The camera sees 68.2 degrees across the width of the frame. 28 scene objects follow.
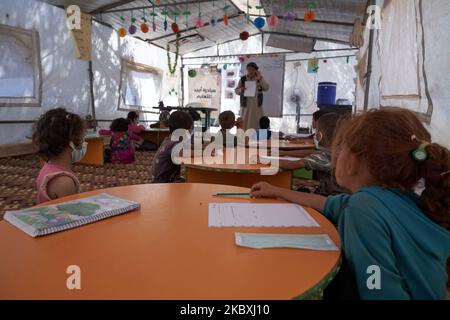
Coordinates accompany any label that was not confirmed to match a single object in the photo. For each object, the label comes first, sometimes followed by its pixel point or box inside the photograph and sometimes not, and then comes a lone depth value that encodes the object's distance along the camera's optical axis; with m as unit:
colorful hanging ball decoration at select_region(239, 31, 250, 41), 6.88
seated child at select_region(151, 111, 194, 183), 2.10
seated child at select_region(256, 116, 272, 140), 3.88
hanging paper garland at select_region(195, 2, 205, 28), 7.38
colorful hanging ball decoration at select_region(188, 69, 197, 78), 10.49
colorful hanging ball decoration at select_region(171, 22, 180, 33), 6.87
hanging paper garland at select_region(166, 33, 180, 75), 9.60
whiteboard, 7.31
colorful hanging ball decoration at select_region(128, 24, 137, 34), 6.50
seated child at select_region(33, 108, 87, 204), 1.25
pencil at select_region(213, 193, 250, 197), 1.19
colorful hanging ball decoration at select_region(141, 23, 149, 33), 6.31
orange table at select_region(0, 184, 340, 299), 0.54
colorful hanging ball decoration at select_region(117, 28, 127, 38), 6.88
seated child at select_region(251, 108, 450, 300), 0.64
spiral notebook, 0.80
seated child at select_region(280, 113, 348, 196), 1.78
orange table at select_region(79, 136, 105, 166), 4.94
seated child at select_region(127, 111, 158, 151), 5.63
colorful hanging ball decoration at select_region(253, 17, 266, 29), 5.75
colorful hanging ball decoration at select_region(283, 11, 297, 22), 6.49
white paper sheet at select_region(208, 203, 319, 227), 0.87
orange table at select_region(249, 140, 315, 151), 2.74
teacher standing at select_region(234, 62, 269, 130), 4.36
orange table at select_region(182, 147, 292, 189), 1.85
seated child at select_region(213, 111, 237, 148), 2.94
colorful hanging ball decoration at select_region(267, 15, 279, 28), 5.72
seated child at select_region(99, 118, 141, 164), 4.79
